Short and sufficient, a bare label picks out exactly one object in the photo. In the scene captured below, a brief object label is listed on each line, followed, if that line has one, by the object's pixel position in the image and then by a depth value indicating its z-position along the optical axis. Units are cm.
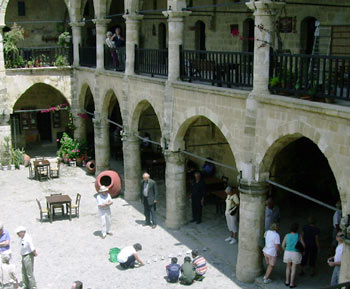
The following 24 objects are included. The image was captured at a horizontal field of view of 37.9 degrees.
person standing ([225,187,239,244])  1273
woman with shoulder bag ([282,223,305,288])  1032
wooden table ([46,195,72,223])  1477
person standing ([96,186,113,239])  1354
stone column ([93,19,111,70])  1825
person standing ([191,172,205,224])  1426
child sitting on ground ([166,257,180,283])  1096
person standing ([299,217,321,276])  1073
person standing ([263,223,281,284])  1046
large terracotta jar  1731
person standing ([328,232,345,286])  920
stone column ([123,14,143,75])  1563
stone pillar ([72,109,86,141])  2240
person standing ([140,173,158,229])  1409
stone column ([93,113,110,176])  1956
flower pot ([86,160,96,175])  2047
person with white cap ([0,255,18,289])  977
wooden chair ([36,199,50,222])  1480
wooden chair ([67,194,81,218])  1518
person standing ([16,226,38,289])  1020
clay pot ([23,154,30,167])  2160
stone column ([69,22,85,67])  2125
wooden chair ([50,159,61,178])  1981
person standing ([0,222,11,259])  1032
